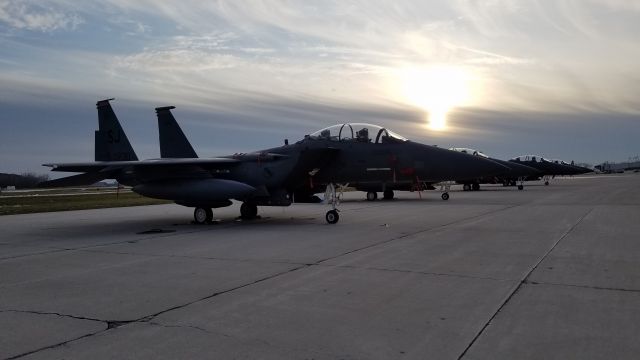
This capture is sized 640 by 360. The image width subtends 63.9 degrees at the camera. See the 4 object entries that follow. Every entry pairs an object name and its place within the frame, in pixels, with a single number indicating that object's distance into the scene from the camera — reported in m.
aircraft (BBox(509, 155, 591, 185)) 39.16
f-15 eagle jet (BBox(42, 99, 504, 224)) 11.87
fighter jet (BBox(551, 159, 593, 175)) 40.50
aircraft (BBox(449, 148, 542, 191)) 30.39
